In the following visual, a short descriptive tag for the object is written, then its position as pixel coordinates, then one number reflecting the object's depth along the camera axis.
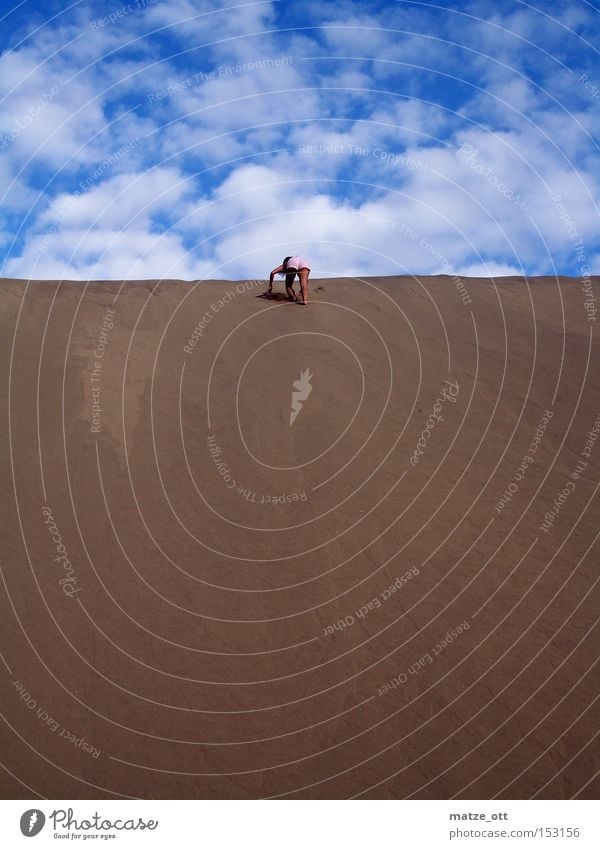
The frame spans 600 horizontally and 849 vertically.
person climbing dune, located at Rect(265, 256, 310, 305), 14.07
